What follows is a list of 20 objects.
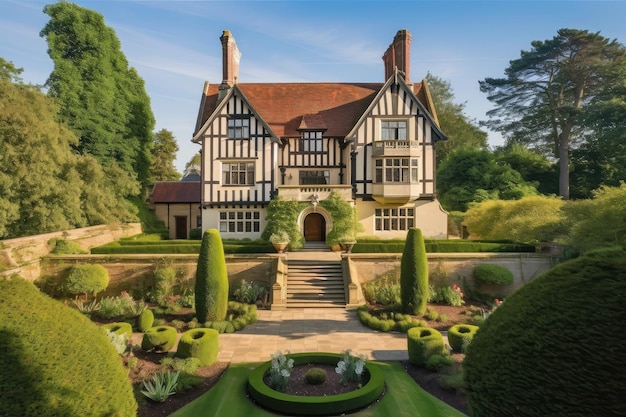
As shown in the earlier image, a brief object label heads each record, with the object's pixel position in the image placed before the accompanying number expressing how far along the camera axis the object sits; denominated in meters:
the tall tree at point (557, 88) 35.62
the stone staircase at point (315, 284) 16.11
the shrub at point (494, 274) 16.67
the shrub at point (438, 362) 9.44
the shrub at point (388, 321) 13.13
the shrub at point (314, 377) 8.55
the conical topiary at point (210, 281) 13.12
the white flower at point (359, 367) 8.36
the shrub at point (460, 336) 10.31
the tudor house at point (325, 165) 23.28
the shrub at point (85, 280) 15.78
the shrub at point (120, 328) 10.47
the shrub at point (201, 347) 9.71
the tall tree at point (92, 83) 25.36
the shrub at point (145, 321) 12.49
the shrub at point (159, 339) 10.34
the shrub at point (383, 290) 15.80
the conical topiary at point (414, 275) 13.96
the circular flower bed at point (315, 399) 7.43
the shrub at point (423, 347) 9.82
